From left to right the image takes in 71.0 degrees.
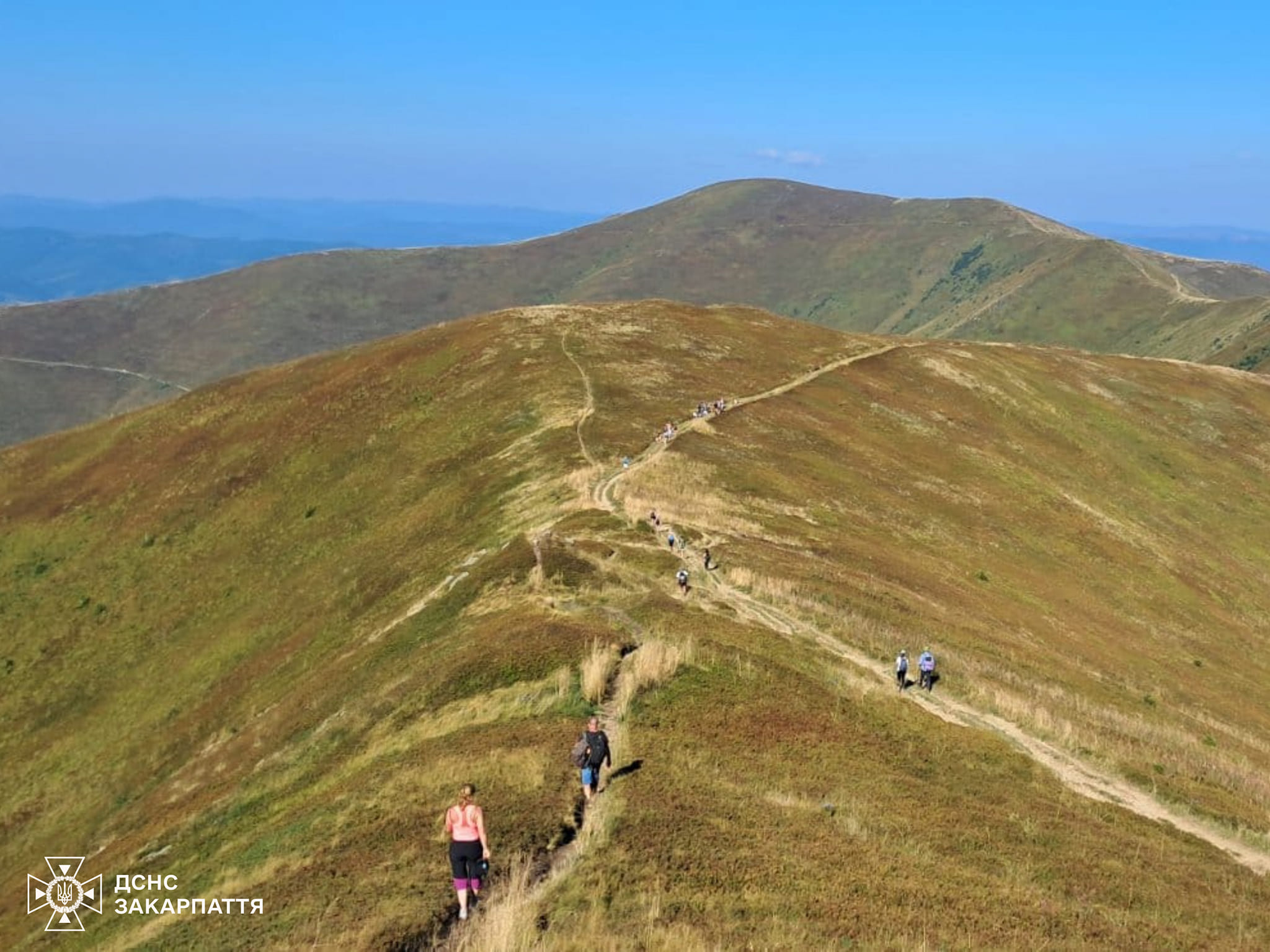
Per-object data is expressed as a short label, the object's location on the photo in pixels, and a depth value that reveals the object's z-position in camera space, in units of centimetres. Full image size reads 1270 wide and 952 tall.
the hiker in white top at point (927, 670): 3092
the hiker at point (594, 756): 1862
